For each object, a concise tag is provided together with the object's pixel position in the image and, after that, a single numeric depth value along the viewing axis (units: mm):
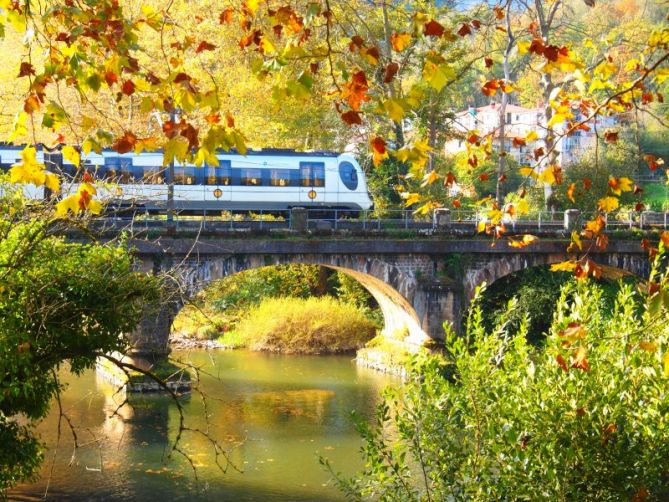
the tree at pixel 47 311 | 10234
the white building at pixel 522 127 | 55938
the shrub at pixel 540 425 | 8078
